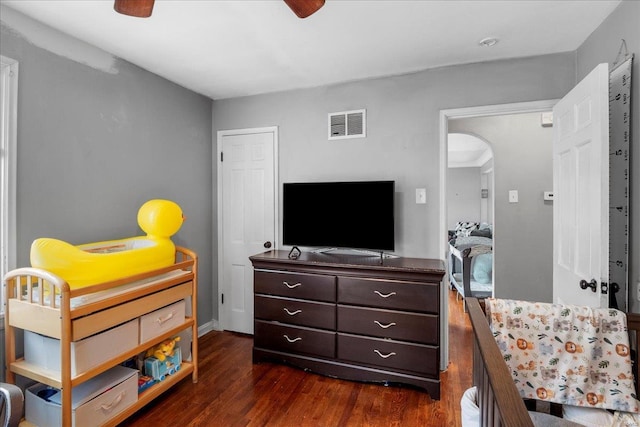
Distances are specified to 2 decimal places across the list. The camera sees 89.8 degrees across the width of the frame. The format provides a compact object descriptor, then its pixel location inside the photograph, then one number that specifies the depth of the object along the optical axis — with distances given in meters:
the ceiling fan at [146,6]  1.34
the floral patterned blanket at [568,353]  1.29
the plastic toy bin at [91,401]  1.64
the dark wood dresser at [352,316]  2.20
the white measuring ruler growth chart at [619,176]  1.68
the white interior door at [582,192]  1.55
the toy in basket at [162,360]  2.13
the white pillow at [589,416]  1.30
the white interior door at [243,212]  3.14
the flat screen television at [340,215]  2.54
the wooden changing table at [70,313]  1.56
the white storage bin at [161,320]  2.00
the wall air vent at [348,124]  2.80
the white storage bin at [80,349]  1.62
